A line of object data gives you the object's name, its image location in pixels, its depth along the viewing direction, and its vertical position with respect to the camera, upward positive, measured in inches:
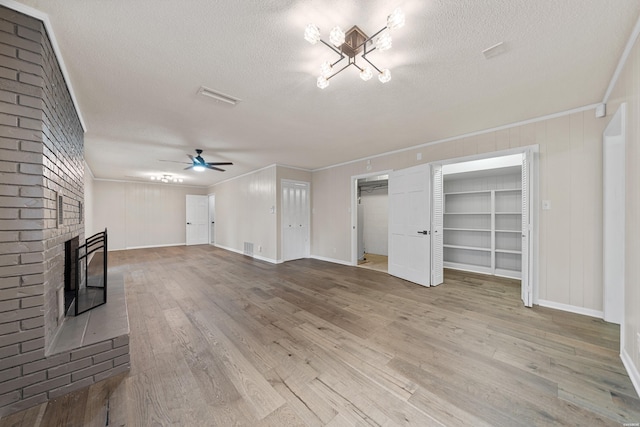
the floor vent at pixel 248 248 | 270.8 -41.6
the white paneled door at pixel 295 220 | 240.7 -7.5
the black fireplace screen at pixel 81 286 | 86.4 -31.3
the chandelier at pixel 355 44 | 57.1 +47.0
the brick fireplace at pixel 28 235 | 55.6 -5.2
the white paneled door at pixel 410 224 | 157.0 -8.5
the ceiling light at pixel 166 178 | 290.6 +46.1
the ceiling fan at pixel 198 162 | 175.7 +39.2
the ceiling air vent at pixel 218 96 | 95.3 +50.5
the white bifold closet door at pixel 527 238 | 121.6 -13.8
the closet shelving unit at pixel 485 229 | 176.2 -13.2
